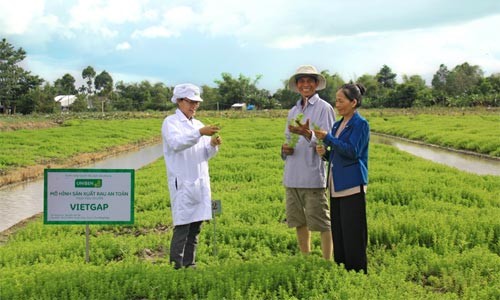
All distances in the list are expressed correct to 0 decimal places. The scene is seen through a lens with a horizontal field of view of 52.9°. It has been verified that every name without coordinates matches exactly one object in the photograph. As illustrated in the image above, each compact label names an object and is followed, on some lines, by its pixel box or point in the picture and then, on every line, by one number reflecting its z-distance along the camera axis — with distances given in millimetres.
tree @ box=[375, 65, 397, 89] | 101750
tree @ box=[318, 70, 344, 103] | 72875
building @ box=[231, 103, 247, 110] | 85631
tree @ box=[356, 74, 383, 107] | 77875
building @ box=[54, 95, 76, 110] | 92731
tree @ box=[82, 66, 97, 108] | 97738
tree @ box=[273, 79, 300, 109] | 79850
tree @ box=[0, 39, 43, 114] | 63938
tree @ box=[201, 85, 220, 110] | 85062
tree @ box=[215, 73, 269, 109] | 88500
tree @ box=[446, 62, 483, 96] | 79825
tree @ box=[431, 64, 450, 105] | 72112
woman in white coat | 5082
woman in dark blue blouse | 4816
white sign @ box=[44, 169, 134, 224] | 5645
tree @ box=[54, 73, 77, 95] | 96375
